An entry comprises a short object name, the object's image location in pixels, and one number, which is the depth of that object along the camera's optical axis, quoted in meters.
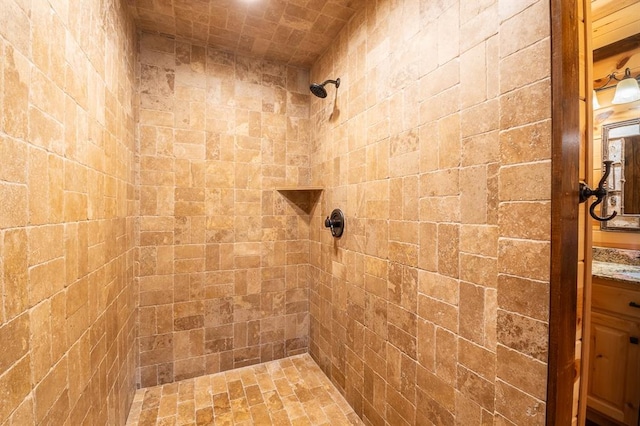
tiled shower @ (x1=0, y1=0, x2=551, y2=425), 0.83
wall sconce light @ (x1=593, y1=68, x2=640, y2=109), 1.87
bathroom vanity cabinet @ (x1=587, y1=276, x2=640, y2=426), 1.64
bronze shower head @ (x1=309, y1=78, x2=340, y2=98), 2.02
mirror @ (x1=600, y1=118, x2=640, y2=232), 1.93
